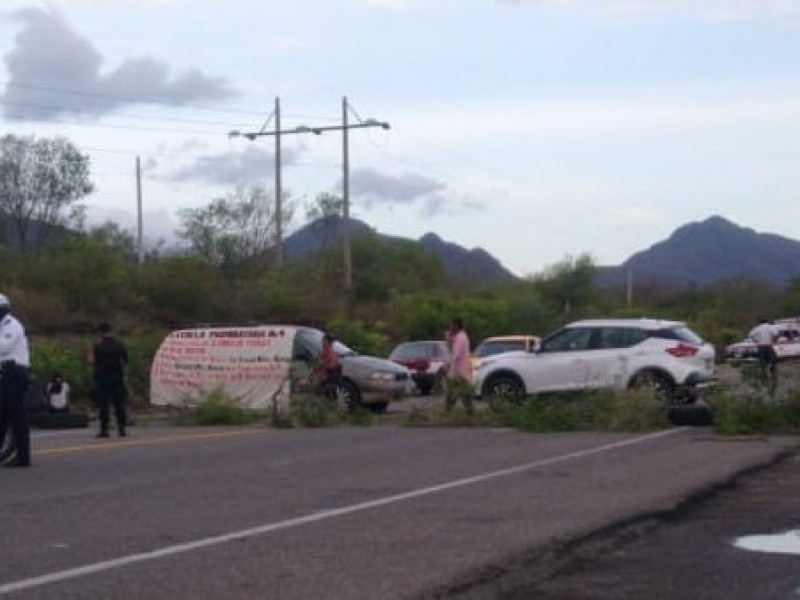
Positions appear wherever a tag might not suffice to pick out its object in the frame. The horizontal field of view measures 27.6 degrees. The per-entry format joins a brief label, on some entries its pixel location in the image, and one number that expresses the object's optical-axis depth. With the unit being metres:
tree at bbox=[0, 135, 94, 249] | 77.12
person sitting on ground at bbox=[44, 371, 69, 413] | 27.76
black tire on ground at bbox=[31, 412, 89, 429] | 26.98
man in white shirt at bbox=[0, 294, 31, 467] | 17.17
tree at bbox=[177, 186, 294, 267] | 82.00
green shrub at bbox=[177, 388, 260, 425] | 27.83
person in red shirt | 29.28
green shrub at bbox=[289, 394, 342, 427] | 26.16
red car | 40.50
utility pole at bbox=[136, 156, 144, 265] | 73.89
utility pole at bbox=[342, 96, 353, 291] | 58.41
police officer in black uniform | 23.64
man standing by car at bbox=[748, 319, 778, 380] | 24.59
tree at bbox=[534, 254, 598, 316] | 88.78
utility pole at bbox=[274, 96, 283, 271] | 58.38
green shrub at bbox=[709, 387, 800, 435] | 22.84
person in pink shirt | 25.73
